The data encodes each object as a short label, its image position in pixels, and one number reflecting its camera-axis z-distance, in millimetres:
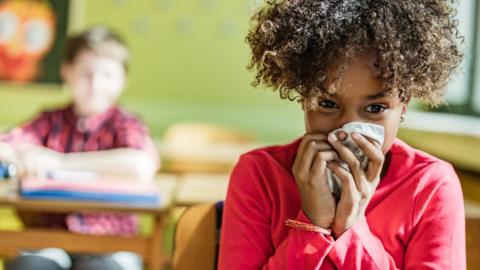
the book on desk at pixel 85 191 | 2312
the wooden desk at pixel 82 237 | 2285
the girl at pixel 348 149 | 1122
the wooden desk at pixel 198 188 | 2414
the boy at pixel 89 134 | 2553
